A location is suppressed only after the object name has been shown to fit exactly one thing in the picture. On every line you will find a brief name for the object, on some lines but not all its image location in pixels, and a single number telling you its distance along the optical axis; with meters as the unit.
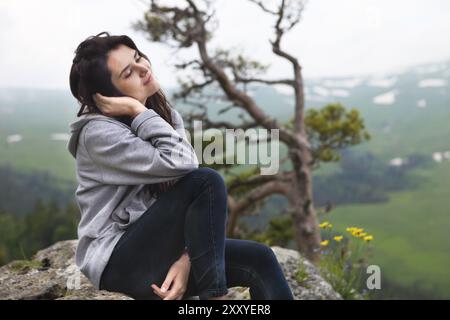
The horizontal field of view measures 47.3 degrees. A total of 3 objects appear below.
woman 2.19
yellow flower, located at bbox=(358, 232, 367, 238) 4.05
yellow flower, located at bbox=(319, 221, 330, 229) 4.19
